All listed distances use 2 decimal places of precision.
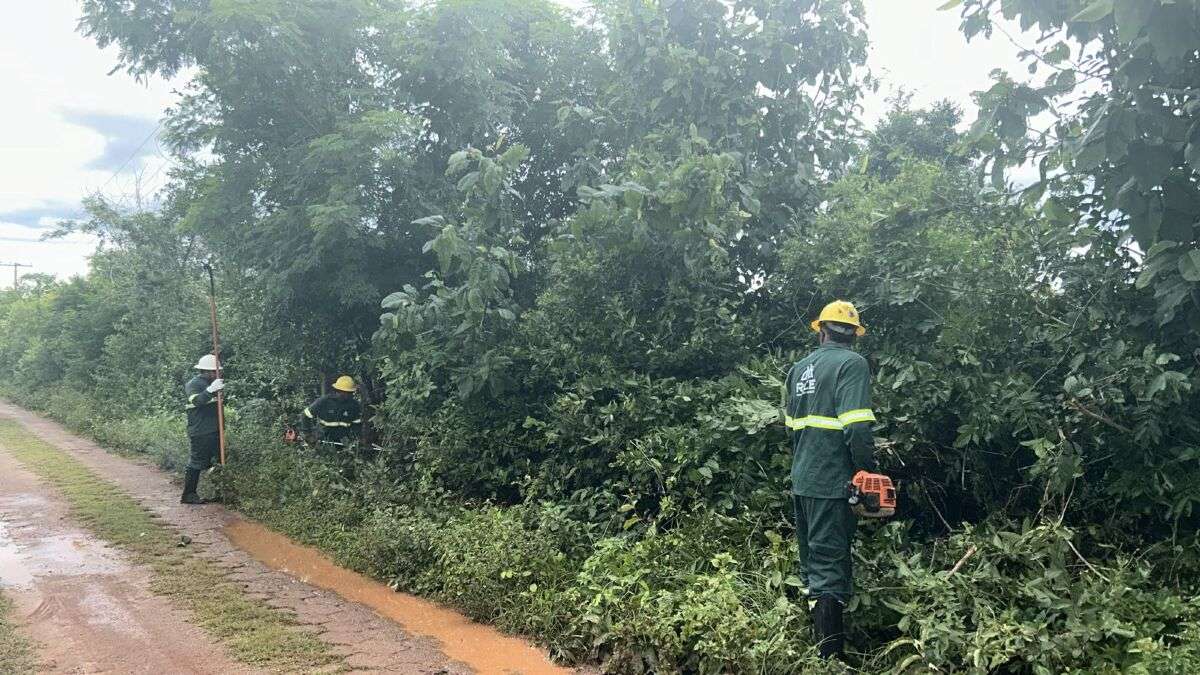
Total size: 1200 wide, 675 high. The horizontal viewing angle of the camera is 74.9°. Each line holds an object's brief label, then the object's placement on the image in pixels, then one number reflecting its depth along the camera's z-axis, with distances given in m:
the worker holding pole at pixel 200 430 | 9.57
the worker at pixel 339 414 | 9.06
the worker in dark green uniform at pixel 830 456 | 4.09
